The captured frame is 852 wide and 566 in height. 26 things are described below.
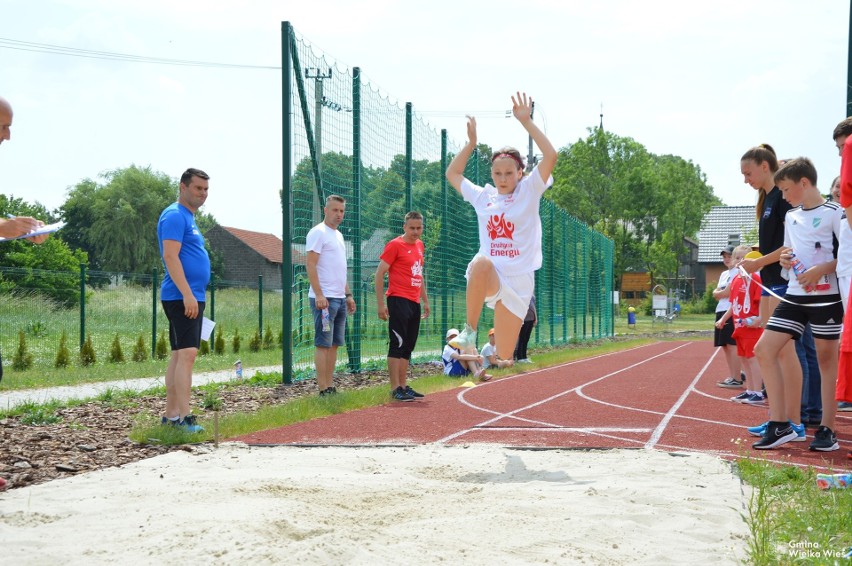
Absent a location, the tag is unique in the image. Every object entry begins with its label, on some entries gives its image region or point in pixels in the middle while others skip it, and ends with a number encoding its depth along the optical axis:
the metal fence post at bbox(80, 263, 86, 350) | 14.97
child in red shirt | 8.98
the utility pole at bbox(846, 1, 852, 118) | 9.90
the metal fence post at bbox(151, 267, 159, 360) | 16.11
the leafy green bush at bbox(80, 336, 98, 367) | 14.79
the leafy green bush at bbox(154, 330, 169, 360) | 16.30
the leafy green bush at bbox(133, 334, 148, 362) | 15.80
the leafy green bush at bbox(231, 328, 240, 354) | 18.46
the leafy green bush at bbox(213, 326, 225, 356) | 17.97
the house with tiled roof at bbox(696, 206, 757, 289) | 70.81
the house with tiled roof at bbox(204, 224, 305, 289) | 61.88
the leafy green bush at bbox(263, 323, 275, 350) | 19.56
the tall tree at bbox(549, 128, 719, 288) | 56.38
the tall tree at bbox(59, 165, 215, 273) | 56.75
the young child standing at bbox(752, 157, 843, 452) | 5.76
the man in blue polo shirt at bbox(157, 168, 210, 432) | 6.55
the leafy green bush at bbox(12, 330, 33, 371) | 13.95
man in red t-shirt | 9.07
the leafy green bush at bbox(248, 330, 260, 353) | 19.06
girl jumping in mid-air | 6.07
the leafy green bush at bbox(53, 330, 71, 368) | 14.39
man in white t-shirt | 8.79
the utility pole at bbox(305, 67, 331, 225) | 10.79
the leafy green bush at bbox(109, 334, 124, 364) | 15.41
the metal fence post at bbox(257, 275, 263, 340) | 19.72
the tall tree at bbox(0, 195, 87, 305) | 15.80
